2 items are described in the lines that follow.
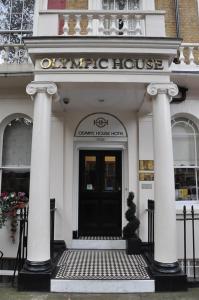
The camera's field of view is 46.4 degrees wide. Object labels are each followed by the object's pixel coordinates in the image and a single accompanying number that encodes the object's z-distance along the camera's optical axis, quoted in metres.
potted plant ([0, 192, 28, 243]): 5.45
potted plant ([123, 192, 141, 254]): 5.60
